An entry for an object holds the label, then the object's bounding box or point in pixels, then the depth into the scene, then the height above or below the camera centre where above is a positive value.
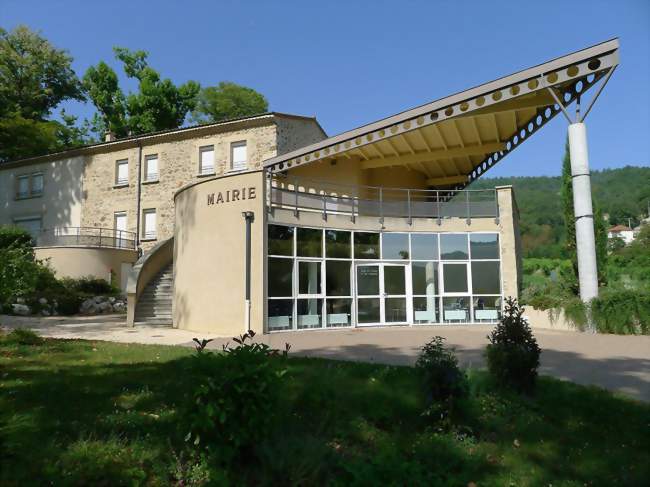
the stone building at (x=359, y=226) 12.13 +1.97
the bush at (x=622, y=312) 10.98 -0.66
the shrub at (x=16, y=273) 8.58 +0.38
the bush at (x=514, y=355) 5.38 -0.84
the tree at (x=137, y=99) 32.56 +14.61
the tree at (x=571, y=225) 15.89 +2.32
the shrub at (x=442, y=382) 4.62 -1.00
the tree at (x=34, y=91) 29.80 +15.70
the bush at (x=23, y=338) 9.13 -1.00
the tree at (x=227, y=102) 37.59 +16.24
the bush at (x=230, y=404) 3.20 -0.85
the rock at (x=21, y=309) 17.56 -0.73
